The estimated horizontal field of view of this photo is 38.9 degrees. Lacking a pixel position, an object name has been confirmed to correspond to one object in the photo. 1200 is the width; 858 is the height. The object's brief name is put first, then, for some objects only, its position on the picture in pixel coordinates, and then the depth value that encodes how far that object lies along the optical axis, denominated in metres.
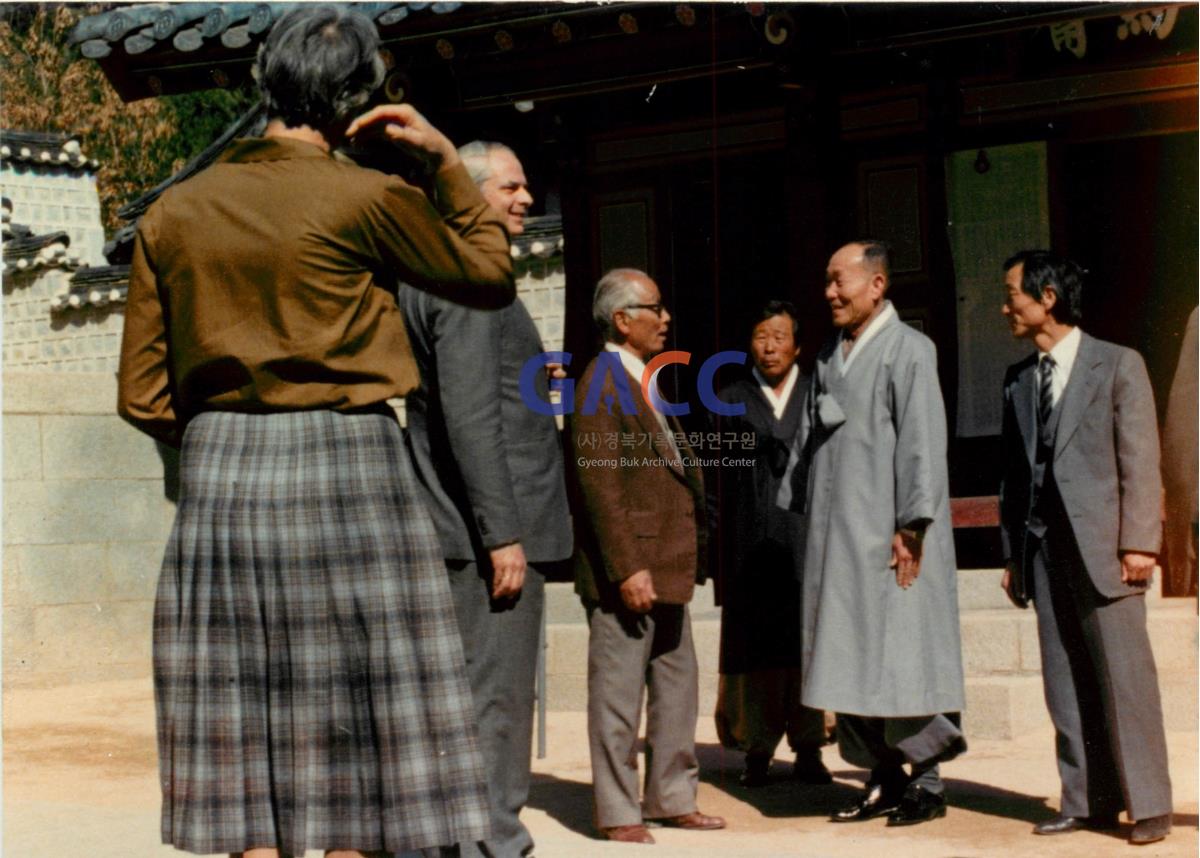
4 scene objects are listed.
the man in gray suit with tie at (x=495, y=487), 4.62
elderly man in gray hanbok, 5.85
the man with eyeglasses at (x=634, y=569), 5.90
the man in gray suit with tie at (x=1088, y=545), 5.65
